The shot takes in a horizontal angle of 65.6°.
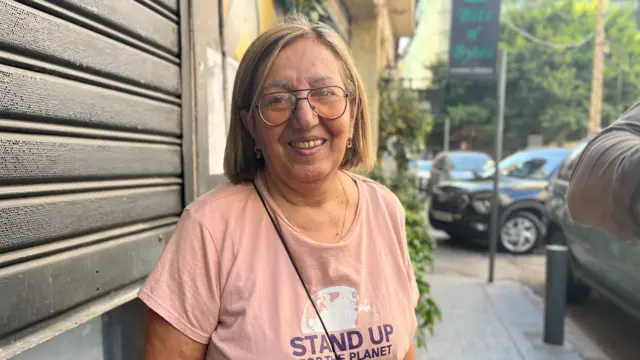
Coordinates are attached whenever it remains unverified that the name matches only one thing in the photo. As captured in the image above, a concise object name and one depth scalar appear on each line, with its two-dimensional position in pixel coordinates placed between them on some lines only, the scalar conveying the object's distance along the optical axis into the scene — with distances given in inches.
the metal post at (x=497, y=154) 239.9
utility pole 660.7
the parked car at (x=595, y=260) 146.2
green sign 272.2
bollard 165.0
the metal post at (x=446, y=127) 1088.1
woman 49.4
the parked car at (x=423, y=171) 662.3
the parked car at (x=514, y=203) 321.1
